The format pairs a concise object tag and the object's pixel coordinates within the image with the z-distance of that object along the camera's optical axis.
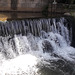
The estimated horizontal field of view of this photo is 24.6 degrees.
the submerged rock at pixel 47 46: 8.30
